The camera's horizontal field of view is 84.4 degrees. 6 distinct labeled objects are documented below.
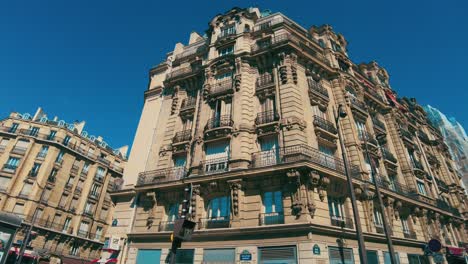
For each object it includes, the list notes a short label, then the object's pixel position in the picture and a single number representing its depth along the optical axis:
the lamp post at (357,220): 8.52
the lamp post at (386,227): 8.92
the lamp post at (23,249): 19.76
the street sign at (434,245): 12.12
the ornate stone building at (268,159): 13.16
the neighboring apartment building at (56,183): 33.06
